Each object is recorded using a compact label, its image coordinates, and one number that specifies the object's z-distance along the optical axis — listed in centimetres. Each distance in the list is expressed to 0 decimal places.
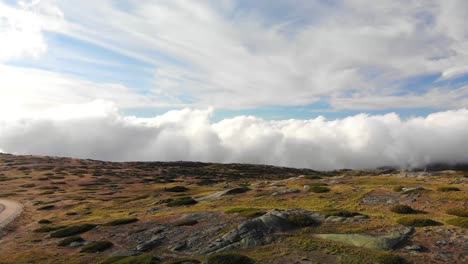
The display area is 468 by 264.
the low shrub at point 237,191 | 5356
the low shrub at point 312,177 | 7009
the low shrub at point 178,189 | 7531
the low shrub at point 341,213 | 2920
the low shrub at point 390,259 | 1822
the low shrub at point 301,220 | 2719
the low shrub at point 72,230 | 3634
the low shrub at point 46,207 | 6041
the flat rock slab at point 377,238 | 2119
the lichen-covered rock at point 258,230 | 2397
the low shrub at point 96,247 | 2862
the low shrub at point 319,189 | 4664
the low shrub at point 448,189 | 3684
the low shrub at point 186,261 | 2129
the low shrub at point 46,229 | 4072
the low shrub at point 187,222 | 3193
